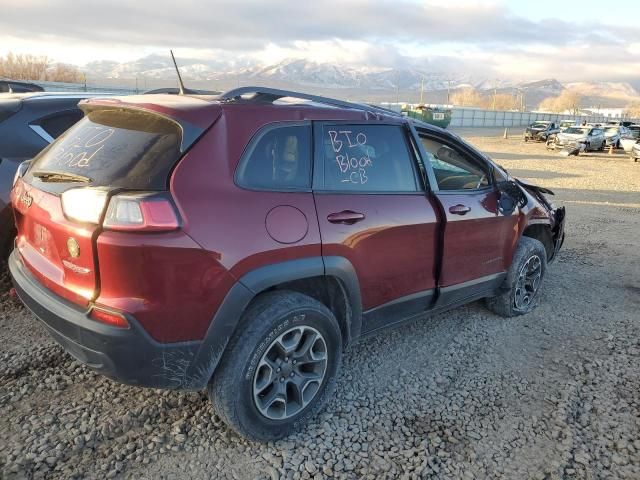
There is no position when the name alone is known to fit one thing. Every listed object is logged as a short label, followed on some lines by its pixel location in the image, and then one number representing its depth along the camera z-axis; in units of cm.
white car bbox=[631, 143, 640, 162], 2189
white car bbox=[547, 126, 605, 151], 2561
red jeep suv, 218
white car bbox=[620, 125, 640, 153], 2494
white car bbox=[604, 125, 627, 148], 2786
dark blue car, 358
